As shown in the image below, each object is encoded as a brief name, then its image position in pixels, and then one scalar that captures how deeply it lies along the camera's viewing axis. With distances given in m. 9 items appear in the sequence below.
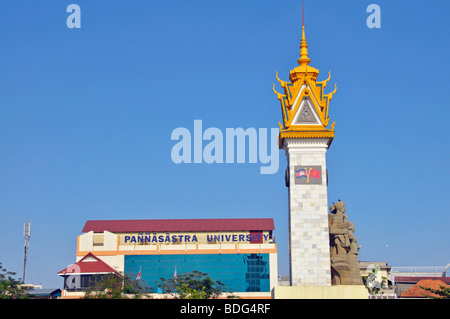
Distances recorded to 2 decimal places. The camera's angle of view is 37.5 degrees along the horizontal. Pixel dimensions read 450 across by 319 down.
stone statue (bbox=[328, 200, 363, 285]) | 49.56
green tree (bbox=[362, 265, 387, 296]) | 65.69
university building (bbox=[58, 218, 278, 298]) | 115.56
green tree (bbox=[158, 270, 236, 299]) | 79.50
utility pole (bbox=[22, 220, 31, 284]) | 114.31
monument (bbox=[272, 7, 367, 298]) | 49.00
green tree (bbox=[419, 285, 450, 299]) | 83.75
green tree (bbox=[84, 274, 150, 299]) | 77.81
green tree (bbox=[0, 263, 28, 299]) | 84.01
